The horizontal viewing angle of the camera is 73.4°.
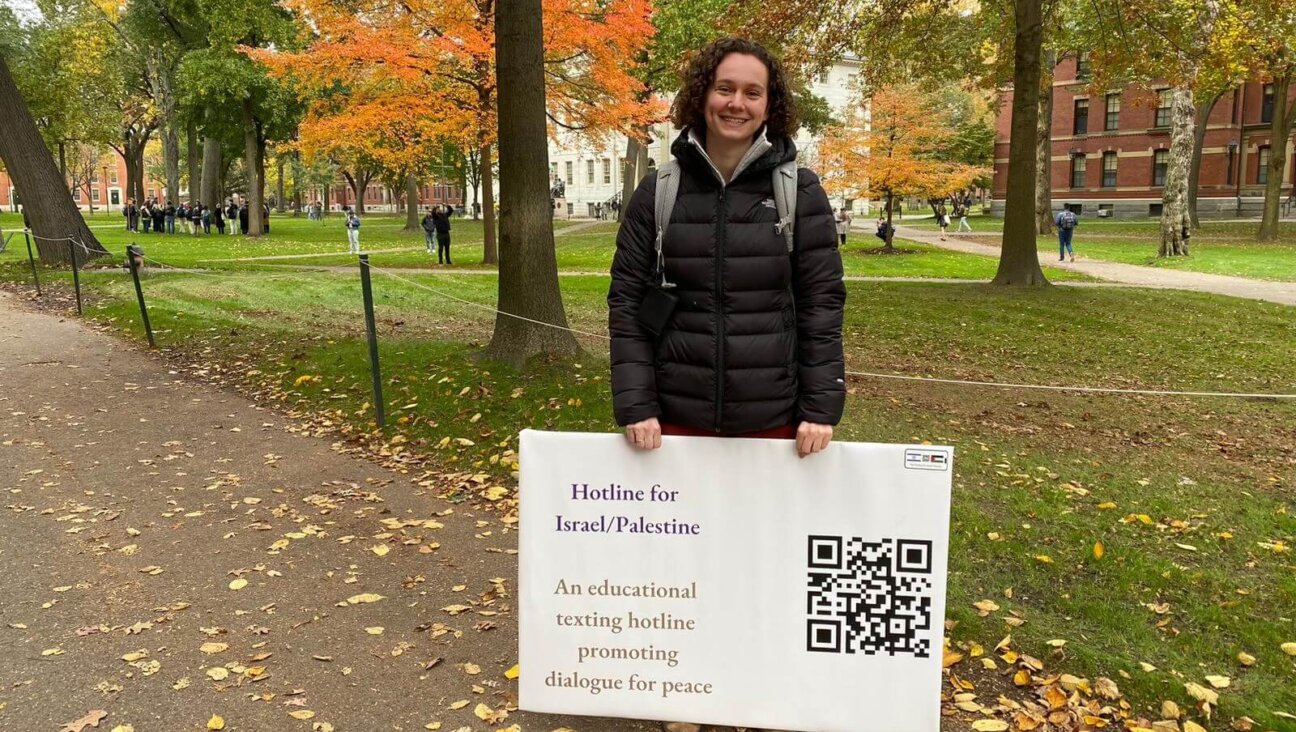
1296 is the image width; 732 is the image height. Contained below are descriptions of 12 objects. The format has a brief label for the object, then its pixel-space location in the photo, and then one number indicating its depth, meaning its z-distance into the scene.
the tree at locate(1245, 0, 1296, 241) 14.59
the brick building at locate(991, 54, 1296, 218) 47.28
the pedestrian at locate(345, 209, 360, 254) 27.39
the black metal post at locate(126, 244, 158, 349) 10.28
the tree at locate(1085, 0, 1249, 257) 14.48
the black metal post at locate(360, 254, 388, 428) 6.57
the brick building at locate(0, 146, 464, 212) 103.69
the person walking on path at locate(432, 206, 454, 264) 22.67
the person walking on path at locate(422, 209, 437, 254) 25.56
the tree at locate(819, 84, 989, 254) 27.03
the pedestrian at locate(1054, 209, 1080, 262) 23.50
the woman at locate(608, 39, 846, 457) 2.71
